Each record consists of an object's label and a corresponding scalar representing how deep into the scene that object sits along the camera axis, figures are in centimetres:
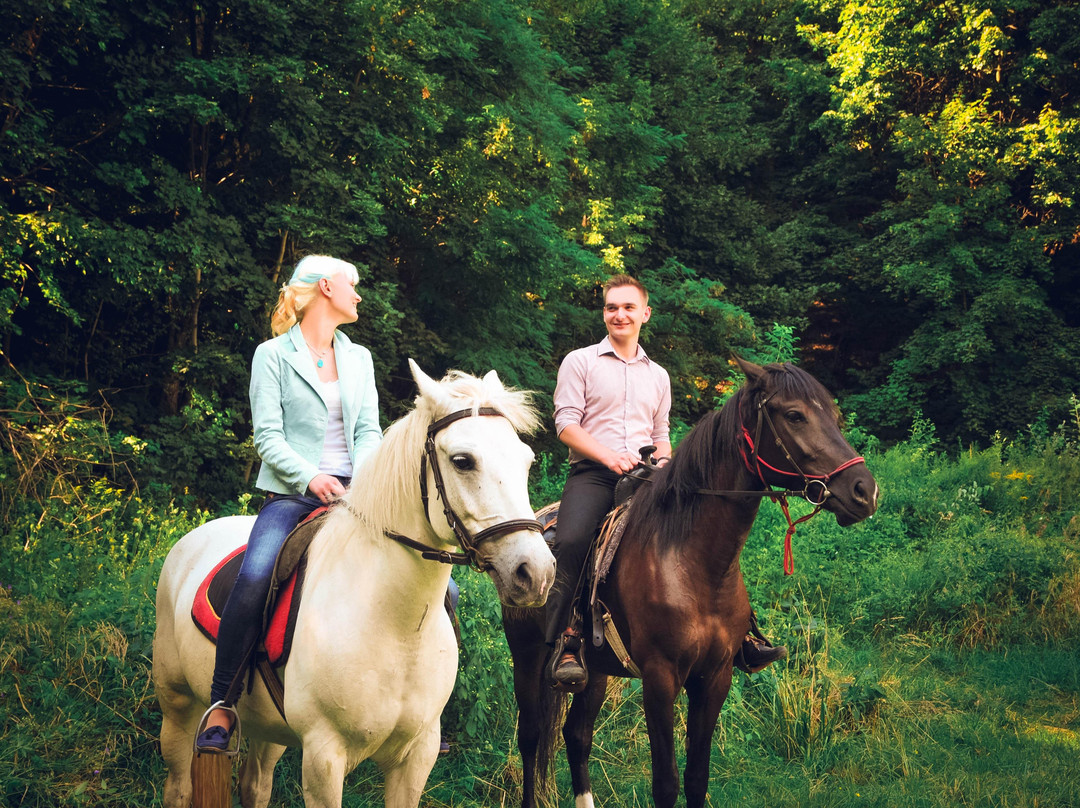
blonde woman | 287
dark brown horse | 338
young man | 414
